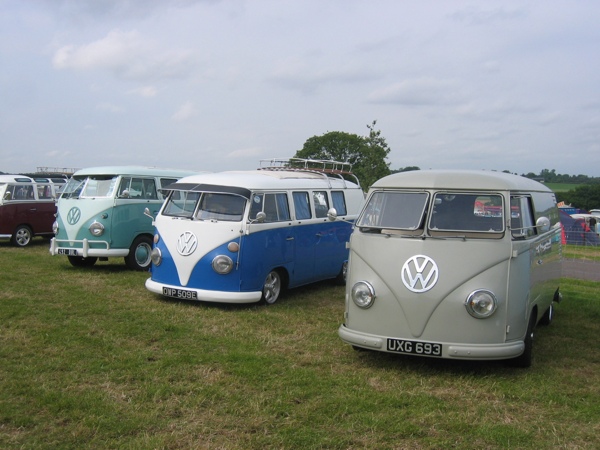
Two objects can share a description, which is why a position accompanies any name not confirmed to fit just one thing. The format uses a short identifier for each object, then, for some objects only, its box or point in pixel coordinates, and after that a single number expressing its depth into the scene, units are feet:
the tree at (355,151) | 90.07
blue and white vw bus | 31.58
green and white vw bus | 42.22
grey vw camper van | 21.11
